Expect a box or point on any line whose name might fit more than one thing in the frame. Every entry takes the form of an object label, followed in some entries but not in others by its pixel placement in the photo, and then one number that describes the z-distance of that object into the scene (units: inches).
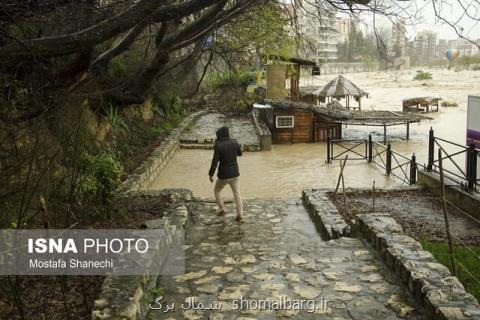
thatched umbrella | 1095.0
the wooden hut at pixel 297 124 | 939.3
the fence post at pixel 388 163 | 629.9
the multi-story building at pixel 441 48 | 6946.4
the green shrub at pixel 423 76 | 3144.7
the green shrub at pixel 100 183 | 279.6
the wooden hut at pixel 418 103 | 1436.0
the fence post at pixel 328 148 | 728.5
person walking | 311.7
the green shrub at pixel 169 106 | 944.3
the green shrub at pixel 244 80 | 1359.5
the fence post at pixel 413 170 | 510.6
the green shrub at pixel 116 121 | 548.1
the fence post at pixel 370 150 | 717.2
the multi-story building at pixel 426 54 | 6162.4
